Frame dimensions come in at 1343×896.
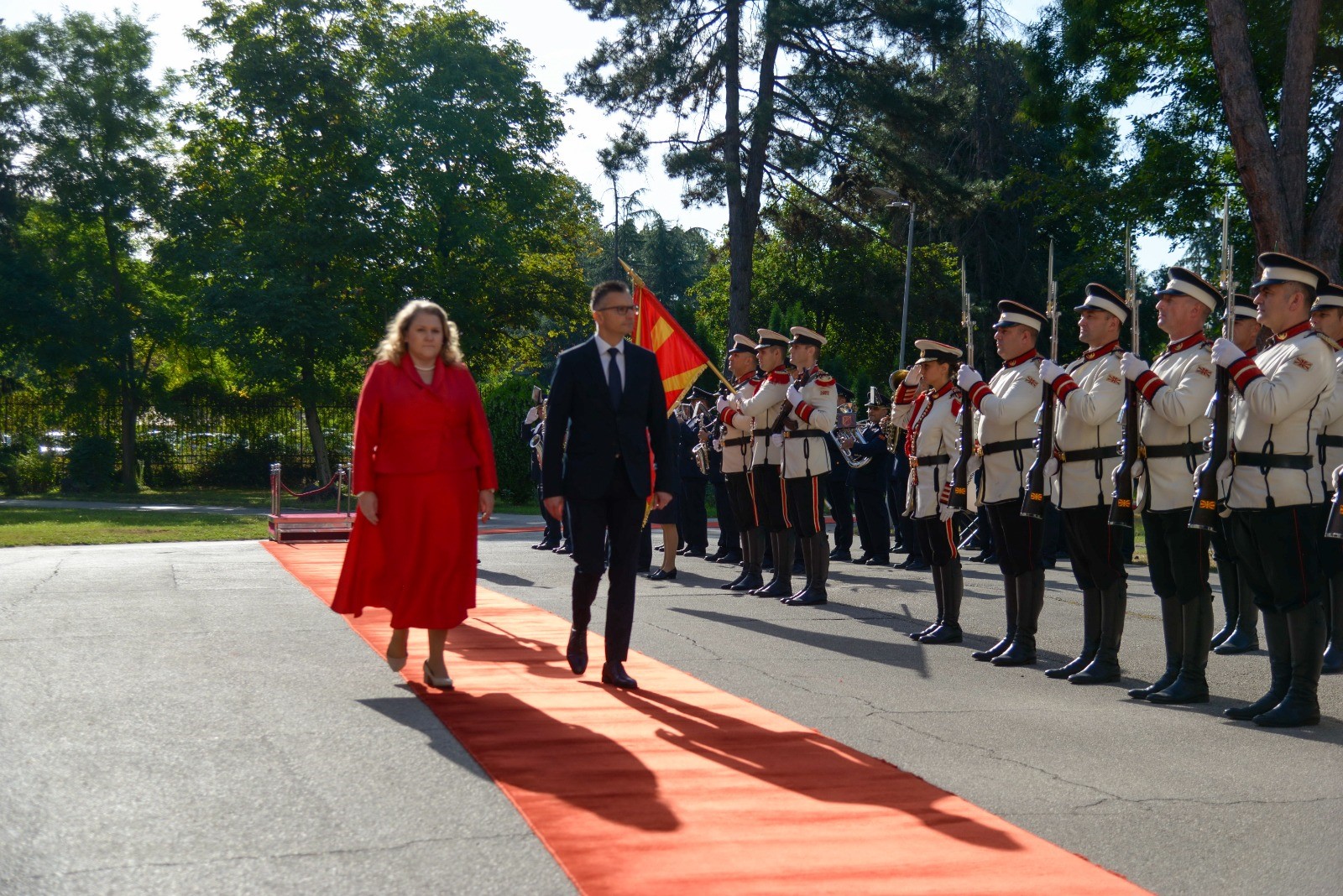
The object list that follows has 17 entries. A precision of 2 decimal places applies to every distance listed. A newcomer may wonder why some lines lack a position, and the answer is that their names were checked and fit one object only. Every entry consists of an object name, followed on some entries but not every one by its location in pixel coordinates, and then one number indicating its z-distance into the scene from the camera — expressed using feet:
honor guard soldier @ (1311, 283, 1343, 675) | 23.71
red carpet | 13.20
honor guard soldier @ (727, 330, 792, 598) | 36.70
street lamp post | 98.99
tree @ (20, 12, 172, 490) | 124.77
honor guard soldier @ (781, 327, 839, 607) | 35.58
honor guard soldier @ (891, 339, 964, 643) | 29.50
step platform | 56.85
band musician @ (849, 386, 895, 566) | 50.49
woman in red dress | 22.31
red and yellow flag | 41.14
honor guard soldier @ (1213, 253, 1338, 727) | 20.44
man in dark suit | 23.16
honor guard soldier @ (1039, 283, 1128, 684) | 24.16
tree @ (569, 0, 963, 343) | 92.63
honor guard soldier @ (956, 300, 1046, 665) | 26.45
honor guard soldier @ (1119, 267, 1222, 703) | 22.07
